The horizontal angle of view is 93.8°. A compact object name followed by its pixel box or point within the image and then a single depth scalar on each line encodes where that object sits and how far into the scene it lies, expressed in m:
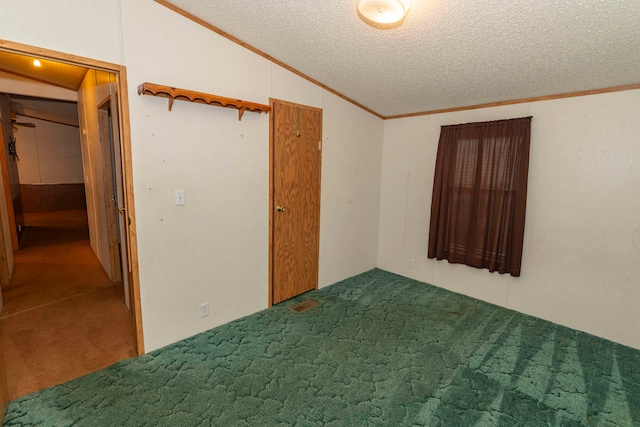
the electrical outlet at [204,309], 2.67
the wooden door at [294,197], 3.07
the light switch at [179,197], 2.41
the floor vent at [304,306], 3.16
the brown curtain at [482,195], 3.03
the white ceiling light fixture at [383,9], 1.66
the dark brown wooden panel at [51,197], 8.24
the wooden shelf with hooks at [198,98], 2.09
